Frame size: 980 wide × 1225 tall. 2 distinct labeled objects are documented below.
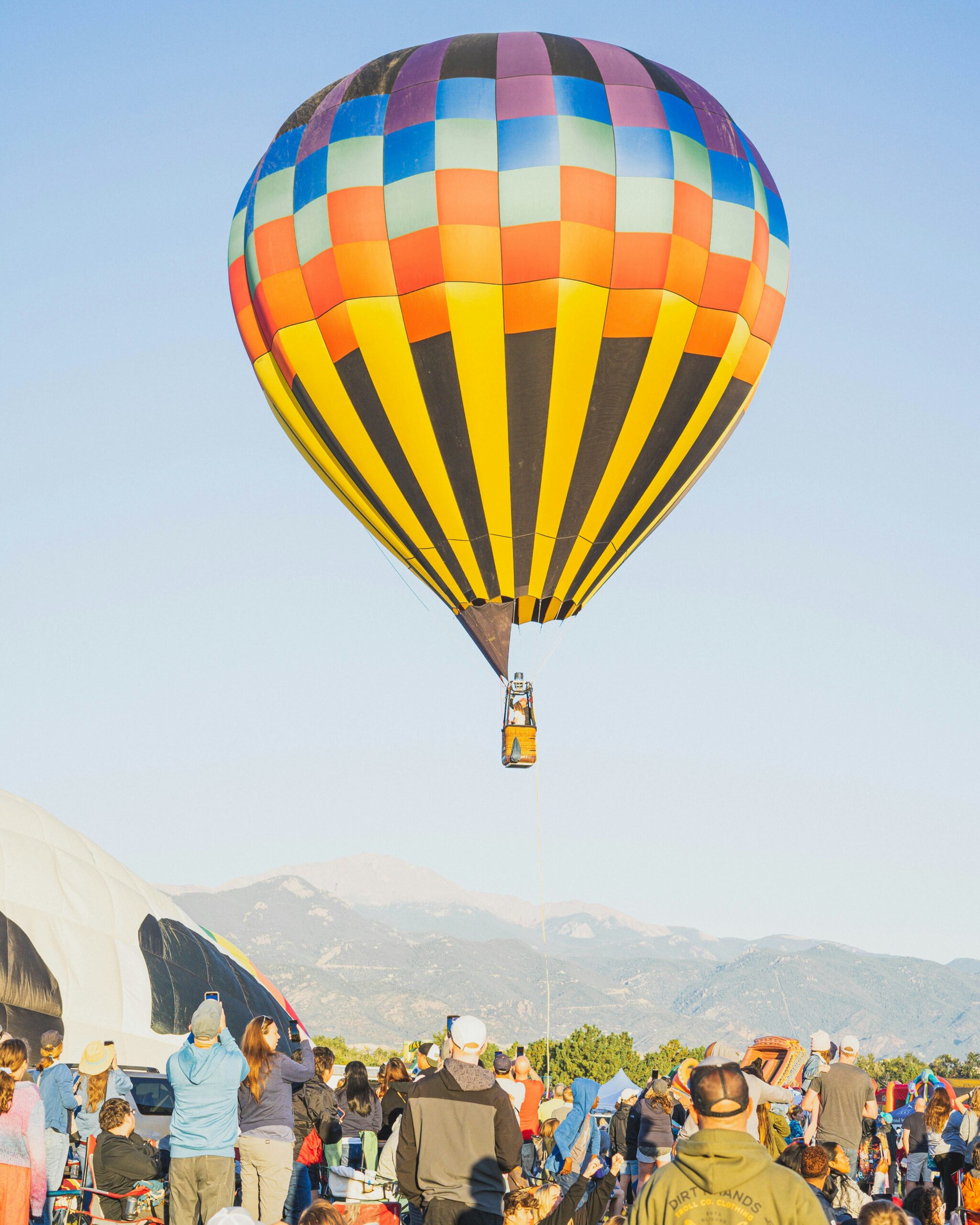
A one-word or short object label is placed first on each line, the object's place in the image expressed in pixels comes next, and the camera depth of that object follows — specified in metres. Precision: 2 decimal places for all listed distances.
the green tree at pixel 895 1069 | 76.56
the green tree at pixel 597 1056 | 57.12
